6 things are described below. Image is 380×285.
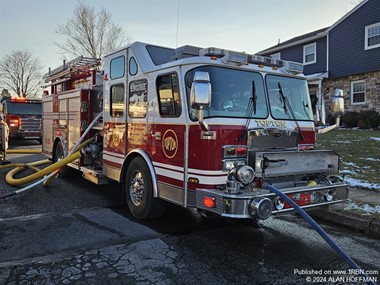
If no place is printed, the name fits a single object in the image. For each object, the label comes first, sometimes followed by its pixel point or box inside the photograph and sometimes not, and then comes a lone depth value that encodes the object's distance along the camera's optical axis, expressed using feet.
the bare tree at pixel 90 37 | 94.48
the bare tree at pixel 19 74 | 177.92
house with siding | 65.92
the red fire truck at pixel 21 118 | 62.69
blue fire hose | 10.46
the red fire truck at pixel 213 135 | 14.16
